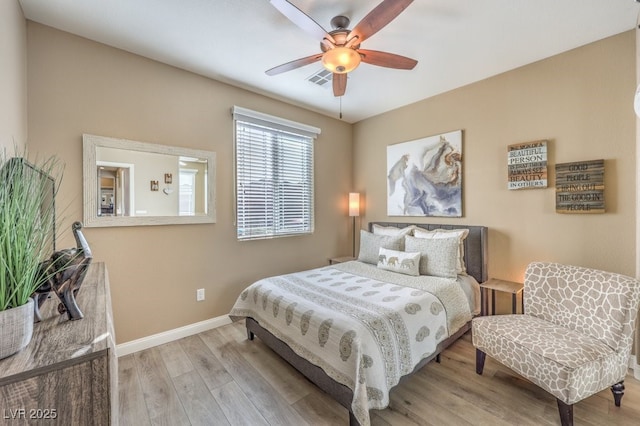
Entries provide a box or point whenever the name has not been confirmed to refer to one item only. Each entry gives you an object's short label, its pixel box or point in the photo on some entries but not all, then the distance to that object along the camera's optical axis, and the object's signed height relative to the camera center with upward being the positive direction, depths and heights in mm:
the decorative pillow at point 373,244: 3174 -409
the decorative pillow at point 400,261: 2781 -543
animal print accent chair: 1585 -867
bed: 1617 -799
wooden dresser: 679 -452
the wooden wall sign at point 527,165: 2605 +456
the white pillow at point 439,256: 2684 -469
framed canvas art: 3238 +448
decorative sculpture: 974 -247
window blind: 3215 +474
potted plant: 740 -136
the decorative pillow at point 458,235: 2861 -275
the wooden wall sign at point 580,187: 2309 +207
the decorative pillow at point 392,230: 3322 -250
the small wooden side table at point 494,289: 2504 -754
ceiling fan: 1560 +1162
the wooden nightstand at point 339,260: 3870 -709
